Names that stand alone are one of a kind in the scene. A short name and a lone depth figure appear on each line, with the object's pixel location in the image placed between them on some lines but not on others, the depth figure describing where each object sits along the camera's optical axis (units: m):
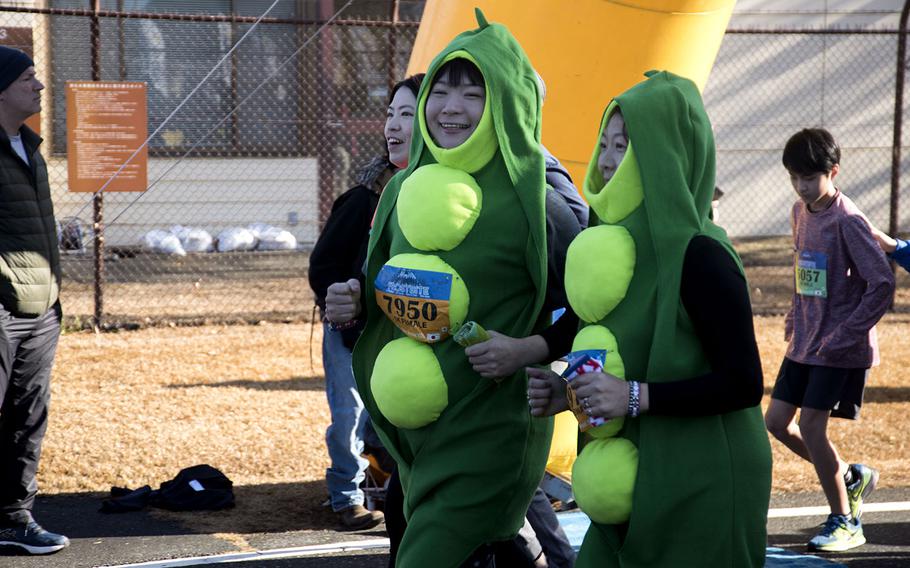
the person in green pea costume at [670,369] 2.69
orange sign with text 10.30
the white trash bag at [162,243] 16.06
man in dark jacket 5.25
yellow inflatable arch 5.40
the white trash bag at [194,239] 16.31
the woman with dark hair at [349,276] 4.37
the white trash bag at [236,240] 16.39
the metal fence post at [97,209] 10.56
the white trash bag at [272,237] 16.66
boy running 5.27
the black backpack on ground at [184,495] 5.96
